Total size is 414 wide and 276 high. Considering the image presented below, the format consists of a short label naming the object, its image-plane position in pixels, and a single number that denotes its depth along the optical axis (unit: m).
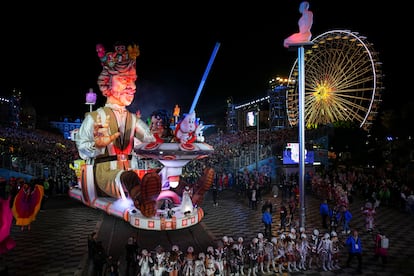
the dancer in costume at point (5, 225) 7.83
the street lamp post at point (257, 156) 25.66
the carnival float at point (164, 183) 11.79
